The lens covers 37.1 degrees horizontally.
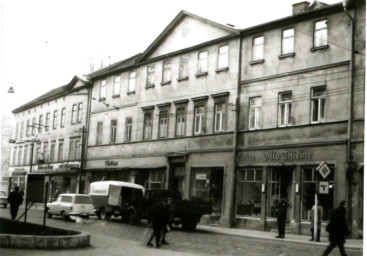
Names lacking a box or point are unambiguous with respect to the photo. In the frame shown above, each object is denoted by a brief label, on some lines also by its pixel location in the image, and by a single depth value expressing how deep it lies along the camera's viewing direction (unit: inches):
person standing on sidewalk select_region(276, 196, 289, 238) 896.9
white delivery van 1062.4
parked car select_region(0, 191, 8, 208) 1578.9
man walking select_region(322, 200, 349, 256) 518.9
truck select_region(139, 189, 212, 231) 945.5
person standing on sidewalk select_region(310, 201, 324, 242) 861.8
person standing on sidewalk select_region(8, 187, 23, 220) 978.7
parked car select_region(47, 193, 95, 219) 1144.8
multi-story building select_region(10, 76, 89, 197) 1793.8
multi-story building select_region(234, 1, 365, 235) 925.8
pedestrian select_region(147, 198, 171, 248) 653.9
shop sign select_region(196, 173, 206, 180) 1228.5
